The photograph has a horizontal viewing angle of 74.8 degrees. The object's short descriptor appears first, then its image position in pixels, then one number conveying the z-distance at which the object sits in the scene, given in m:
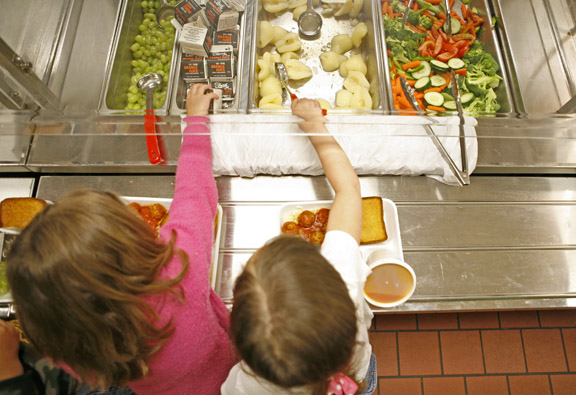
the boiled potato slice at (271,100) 1.81
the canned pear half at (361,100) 1.85
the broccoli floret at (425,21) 2.10
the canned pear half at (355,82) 1.91
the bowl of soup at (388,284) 1.34
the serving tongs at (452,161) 1.56
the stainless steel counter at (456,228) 1.55
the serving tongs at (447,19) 1.97
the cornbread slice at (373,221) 1.47
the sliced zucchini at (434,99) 1.90
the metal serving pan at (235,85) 1.82
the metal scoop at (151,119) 1.43
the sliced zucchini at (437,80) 1.97
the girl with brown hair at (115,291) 0.80
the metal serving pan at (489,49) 1.90
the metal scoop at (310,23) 2.10
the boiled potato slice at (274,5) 2.08
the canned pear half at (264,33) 2.02
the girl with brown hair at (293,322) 0.76
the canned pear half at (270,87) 1.84
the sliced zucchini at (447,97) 1.92
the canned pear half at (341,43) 2.04
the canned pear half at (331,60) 2.00
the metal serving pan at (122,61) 1.84
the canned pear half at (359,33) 2.02
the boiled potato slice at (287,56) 2.00
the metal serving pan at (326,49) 1.91
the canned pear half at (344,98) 1.85
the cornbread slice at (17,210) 1.43
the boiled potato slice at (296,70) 1.95
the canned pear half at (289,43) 2.02
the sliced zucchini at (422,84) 1.96
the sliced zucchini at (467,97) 1.93
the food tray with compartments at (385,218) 1.50
